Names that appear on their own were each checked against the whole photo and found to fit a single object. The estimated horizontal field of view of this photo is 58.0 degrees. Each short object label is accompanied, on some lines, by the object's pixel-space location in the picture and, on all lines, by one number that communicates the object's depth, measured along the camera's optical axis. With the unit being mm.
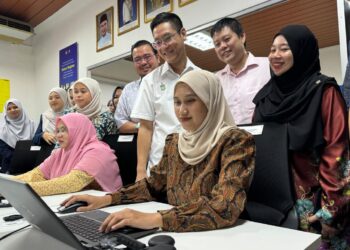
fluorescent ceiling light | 2842
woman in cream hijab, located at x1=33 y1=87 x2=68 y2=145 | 3006
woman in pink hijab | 1629
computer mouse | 1094
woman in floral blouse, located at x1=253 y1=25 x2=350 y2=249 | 1111
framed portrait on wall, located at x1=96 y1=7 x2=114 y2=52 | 3531
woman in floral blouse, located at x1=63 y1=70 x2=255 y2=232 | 862
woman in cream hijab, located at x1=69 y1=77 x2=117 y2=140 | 2262
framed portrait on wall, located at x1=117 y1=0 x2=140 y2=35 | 3207
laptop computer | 667
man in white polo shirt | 1779
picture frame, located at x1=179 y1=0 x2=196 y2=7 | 2704
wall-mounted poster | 4098
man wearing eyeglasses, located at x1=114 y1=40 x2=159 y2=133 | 2270
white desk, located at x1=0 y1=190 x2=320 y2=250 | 732
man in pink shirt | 1679
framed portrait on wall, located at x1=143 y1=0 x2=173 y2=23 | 2879
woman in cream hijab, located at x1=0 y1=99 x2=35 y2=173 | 3604
